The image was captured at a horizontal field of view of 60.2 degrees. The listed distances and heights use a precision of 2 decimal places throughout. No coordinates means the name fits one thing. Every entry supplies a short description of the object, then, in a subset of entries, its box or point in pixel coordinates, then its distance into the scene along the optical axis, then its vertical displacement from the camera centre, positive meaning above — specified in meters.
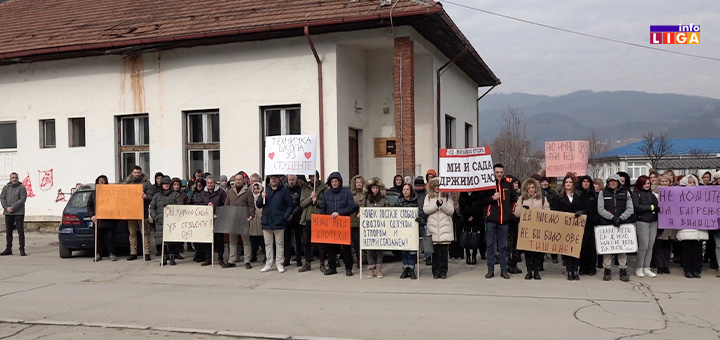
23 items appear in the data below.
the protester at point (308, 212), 11.50 -0.90
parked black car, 13.23 -1.36
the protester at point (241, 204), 12.02 -0.76
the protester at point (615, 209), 10.24 -0.83
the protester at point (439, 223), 10.51 -1.04
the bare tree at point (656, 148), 51.62 +0.96
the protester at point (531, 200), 10.71 -0.69
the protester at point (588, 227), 10.52 -1.16
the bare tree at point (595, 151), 59.84 +1.05
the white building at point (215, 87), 15.84 +2.20
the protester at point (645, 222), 10.43 -1.08
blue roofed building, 55.59 -0.04
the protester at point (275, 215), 11.32 -0.92
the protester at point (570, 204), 10.38 -0.75
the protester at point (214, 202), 12.28 -0.73
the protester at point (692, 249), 10.44 -1.55
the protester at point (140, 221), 12.91 -1.17
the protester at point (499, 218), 10.55 -0.97
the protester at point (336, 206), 10.98 -0.76
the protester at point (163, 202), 12.62 -0.74
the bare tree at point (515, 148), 42.28 +0.88
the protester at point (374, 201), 10.98 -0.69
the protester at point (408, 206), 10.75 -0.78
